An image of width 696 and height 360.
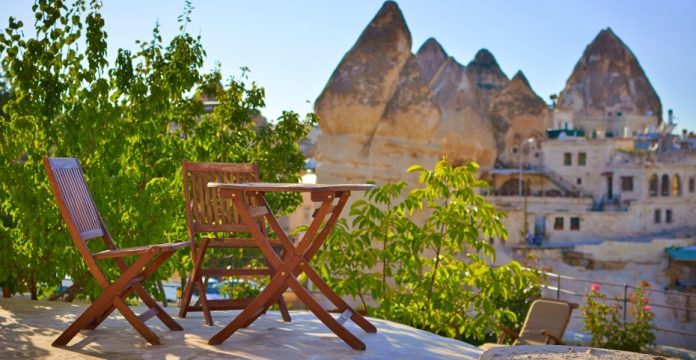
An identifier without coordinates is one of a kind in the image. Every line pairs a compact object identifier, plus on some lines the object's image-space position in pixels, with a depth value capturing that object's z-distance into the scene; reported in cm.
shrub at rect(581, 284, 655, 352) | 916
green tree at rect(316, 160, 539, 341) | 611
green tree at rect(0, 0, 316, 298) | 591
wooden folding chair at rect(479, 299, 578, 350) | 770
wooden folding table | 440
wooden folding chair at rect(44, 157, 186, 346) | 438
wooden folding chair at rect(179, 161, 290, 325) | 511
